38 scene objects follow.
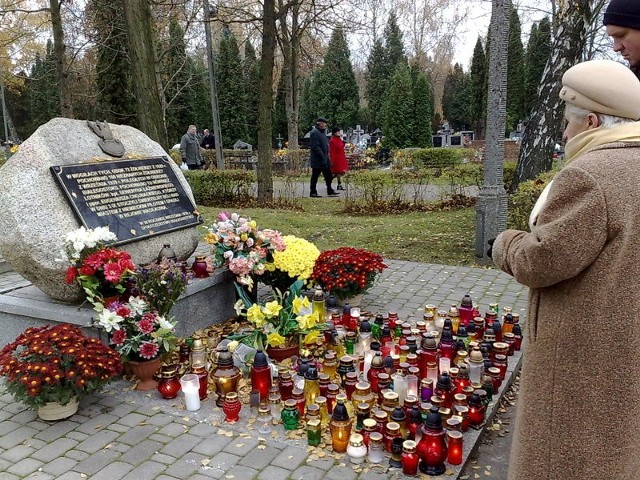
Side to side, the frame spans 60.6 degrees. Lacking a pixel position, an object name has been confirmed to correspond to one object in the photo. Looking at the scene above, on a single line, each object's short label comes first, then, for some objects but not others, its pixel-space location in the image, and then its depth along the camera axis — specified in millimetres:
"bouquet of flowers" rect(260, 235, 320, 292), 5086
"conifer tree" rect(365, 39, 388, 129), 39062
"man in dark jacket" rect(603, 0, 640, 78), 1905
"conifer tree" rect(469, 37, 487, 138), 31844
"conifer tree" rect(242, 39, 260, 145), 33719
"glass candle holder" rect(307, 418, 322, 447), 3119
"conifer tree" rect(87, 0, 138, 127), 20969
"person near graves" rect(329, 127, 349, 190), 13859
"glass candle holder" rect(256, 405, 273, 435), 3330
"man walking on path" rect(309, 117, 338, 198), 13023
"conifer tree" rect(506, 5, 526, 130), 30859
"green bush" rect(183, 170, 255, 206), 12398
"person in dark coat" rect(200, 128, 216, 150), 25784
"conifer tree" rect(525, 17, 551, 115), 32750
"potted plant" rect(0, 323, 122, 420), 3252
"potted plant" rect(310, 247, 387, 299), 5160
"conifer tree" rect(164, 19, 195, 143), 23258
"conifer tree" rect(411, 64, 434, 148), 27391
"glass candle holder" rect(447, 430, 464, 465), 2928
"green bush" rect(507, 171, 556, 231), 6858
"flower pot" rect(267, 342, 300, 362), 4184
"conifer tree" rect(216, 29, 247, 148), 33156
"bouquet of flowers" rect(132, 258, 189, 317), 3939
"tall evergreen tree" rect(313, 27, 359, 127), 34781
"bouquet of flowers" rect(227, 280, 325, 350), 4094
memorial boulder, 3994
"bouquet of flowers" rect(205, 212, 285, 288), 4801
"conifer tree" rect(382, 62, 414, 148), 27000
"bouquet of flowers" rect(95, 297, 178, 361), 3738
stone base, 4012
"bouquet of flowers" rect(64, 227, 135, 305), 3830
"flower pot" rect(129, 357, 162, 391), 3846
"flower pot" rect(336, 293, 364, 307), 5410
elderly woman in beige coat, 1593
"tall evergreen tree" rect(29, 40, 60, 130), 39812
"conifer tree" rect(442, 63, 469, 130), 44250
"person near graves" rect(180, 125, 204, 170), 15844
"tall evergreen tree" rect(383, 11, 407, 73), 40803
